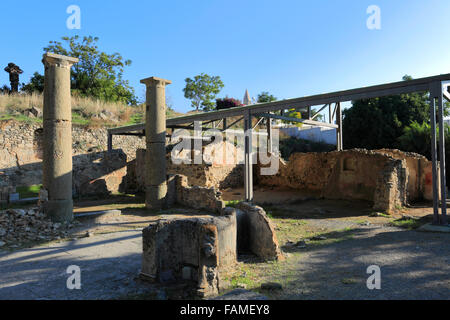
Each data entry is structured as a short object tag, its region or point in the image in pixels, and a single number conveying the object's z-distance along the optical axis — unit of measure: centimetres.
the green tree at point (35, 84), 2703
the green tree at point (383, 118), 2469
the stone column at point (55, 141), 817
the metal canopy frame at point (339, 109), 720
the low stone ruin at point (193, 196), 995
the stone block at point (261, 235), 519
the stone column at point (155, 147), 1047
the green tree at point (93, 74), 2906
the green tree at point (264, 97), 3800
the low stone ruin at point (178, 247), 409
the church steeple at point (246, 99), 3926
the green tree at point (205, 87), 4053
